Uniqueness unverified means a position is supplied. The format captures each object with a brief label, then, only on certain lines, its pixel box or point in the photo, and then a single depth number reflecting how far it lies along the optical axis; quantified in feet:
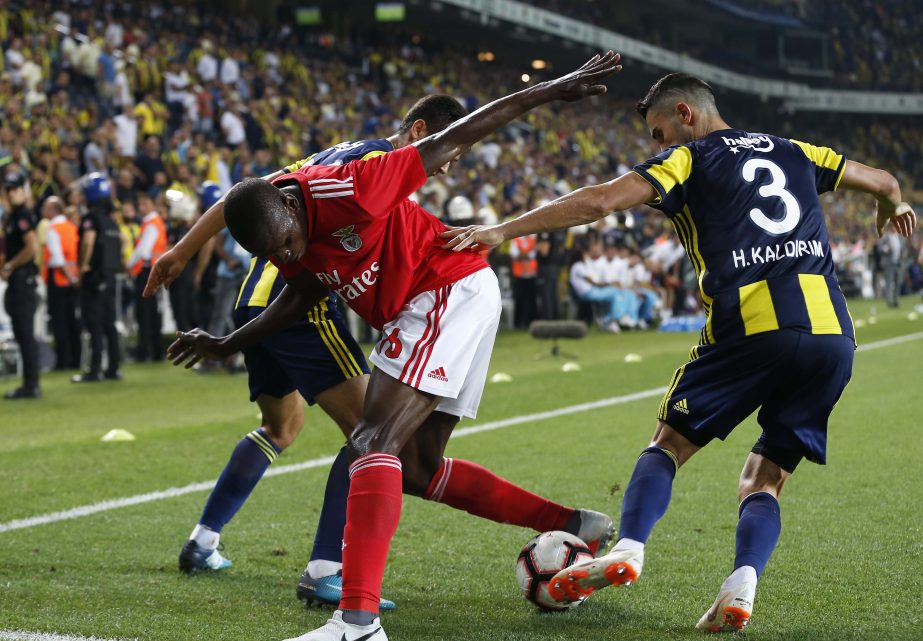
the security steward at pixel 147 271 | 93.50
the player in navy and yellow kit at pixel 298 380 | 27.84
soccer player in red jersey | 23.03
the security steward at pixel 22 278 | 71.77
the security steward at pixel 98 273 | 82.89
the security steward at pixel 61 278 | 84.99
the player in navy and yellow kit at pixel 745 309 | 24.56
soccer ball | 26.20
